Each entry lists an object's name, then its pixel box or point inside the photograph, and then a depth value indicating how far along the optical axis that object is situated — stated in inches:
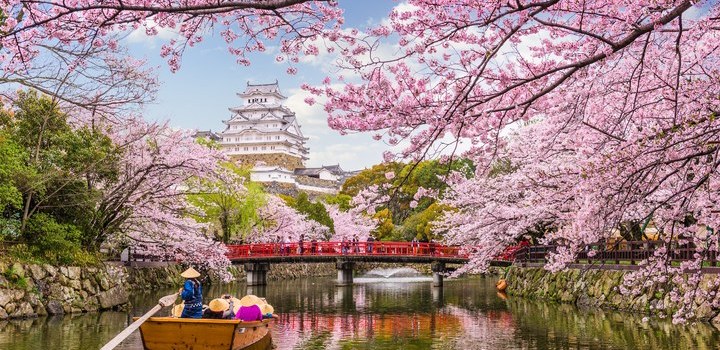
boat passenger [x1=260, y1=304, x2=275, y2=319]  498.6
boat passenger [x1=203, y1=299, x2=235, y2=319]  440.1
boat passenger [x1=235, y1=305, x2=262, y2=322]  475.8
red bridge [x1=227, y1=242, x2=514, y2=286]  1317.7
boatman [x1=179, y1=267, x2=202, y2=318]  433.0
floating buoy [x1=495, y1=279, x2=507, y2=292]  1157.7
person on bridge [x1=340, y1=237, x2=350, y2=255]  1350.4
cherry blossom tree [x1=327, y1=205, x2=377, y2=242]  2167.8
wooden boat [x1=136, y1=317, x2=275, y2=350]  403.9
